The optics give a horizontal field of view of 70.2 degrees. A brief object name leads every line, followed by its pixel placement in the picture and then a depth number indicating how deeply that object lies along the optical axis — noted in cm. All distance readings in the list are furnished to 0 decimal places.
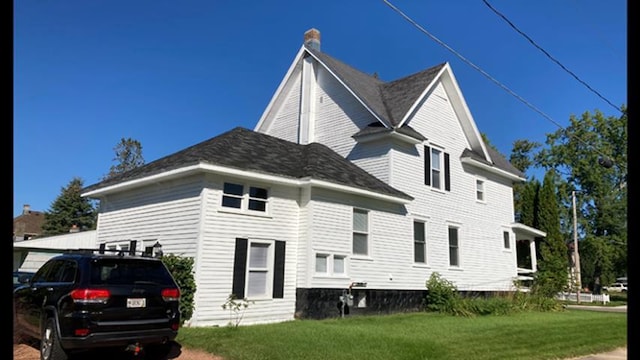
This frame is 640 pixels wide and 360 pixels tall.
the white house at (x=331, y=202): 1341
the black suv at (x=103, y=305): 710
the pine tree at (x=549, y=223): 3266
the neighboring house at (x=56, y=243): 2498
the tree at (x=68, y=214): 5622
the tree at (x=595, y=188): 4809
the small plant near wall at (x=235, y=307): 1291
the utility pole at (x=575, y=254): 3573
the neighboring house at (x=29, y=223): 5977
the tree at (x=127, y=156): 6075
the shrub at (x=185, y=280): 1223
